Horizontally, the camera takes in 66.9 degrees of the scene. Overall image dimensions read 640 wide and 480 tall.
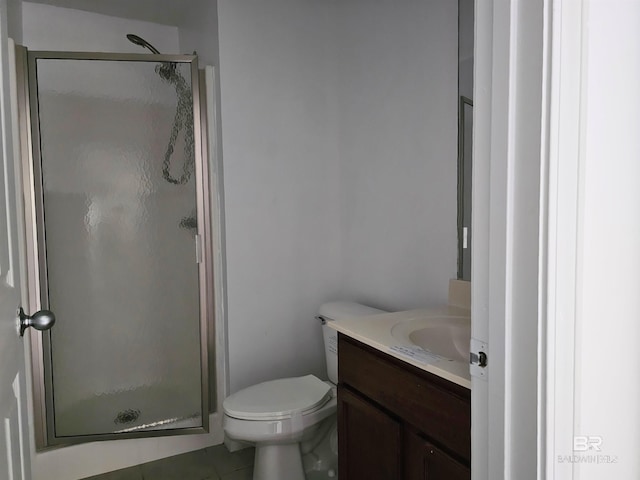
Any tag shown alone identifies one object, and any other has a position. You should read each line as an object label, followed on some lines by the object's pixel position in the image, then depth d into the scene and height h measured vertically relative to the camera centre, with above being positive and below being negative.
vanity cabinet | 1.13 -0.59
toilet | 1.90 -0.86
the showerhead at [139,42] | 2.35 +0.80
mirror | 1.78 +0.25
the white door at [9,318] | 0.94 -0.22
